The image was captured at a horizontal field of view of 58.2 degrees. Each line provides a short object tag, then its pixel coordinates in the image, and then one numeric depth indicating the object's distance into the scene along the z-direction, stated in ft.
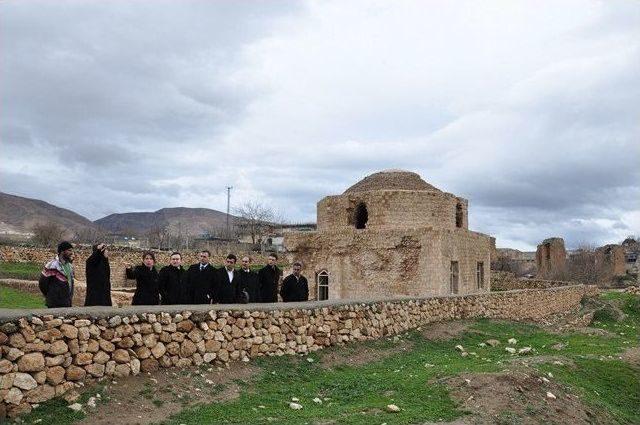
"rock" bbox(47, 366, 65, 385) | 20.49
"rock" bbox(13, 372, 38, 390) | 19.51
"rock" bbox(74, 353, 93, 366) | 21.50
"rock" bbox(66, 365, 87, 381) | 21.12
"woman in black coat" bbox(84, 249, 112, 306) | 27.68
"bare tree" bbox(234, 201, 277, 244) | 198.68
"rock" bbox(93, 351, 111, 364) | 22.13
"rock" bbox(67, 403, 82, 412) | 19.86
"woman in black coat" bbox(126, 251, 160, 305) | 29.25
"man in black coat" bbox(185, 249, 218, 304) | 32.32
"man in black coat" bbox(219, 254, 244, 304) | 33.73
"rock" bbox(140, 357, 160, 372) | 23.86
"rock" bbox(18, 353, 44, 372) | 19.81
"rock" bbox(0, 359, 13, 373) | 19.27
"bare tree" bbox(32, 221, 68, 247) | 137.63
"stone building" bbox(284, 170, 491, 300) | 60.13
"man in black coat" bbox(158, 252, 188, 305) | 30.60
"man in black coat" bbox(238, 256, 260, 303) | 35.37
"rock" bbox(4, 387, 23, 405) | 19.11
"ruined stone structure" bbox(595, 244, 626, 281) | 157.07
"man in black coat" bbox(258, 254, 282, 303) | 37.04
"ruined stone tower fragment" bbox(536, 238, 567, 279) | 153.28
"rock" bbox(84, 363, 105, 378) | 21.85
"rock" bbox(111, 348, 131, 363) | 22.88
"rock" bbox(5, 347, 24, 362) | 19.57
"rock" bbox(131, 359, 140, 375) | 23.36
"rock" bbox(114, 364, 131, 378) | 22.85
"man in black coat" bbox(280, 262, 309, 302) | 38.78
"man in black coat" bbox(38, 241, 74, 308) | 25.53
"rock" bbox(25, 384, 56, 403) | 19.72
